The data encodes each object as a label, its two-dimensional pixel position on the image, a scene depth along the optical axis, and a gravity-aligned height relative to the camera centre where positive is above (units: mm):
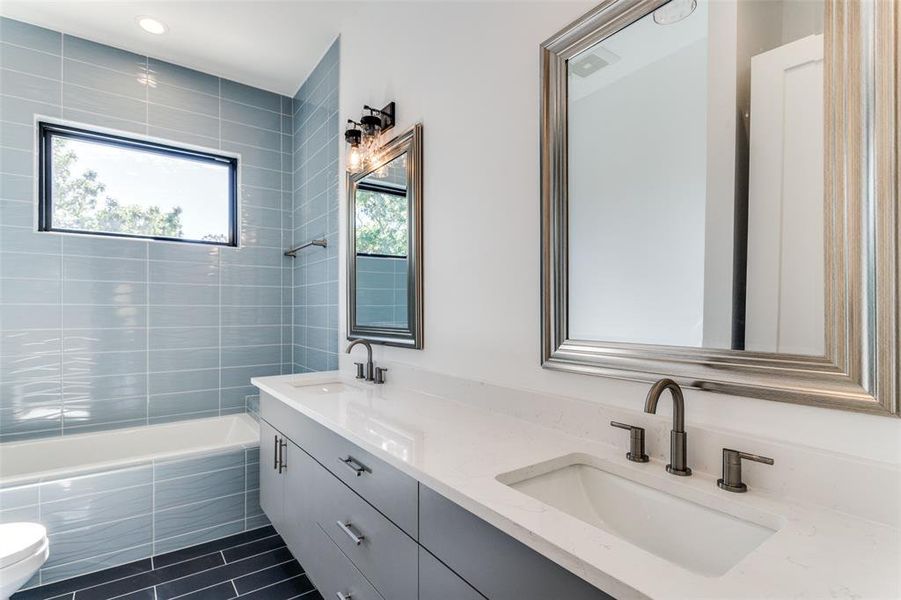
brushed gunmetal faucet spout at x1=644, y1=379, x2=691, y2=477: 938 -291
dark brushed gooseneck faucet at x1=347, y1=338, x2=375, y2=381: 2189 -336
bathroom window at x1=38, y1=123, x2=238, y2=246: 2740 +748
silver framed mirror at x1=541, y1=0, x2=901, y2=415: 771 +217
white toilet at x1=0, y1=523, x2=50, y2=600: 1614 -959
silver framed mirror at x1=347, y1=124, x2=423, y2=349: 1979 +260
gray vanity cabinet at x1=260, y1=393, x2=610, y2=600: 773 -572
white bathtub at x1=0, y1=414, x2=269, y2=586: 2066 -994
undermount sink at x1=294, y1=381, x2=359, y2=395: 2134 -449
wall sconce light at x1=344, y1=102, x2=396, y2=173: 2178 +835
